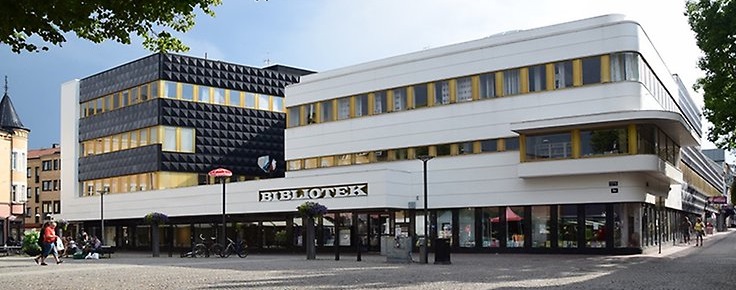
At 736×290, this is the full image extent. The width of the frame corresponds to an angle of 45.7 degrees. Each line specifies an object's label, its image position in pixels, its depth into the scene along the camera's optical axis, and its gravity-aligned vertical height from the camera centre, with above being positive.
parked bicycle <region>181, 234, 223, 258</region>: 39.75 -2.12
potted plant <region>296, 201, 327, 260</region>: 35.41 -0.44
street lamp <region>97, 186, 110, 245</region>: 53.27 -0.02
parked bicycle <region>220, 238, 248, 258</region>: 39.50 -2.12
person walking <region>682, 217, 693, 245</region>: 52.91 -1.84
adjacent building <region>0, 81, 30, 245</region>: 58.00 +2.54
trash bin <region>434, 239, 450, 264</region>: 29.64 -1.62
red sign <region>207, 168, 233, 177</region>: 44.65 +1.61
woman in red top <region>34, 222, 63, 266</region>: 32.47 -1.34
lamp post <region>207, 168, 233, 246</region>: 44.61 +1.60
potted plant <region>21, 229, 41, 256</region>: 41.78 -1.89
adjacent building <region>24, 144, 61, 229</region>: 103.50 +2.15
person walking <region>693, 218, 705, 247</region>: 47.77 -1.65
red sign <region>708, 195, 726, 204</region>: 71.79 +0.08
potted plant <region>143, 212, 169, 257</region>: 42.75 -0.88
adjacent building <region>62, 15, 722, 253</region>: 35.75 +2.33
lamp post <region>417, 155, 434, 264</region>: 30.39 -0.05
